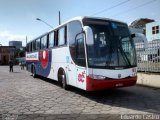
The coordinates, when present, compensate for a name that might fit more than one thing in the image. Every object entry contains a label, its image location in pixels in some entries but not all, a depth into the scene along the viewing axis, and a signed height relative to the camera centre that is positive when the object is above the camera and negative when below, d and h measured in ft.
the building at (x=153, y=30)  77.25 +16.32
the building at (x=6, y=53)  152.65 +7.81
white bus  16.37 +0.61
